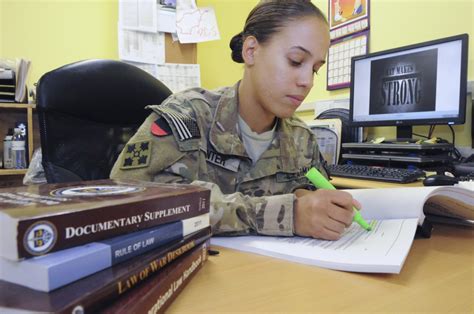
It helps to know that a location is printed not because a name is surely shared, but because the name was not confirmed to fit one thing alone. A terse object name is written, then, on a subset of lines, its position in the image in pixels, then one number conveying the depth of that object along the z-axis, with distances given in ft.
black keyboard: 3.29
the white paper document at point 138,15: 6.31
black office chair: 2.74
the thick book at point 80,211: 0.76
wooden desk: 1.03
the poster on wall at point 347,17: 5.69
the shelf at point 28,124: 5.50
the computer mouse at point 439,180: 2.77
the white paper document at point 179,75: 6.71
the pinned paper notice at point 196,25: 6.69
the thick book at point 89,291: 0.70
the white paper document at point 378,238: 1.33
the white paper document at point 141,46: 6.33
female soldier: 1.79
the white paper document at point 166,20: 6.52
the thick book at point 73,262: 0.76
